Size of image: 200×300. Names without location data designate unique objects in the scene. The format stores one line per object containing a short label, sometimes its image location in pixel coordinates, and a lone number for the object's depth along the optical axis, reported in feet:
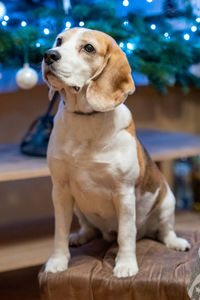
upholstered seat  8.03
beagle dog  7.92
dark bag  9.68
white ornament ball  9.04
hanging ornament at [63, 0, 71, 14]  9.49
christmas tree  9.20
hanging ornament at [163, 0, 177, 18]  9.73
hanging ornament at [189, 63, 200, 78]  10.94
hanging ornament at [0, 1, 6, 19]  9.27
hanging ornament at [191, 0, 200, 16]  9.86
